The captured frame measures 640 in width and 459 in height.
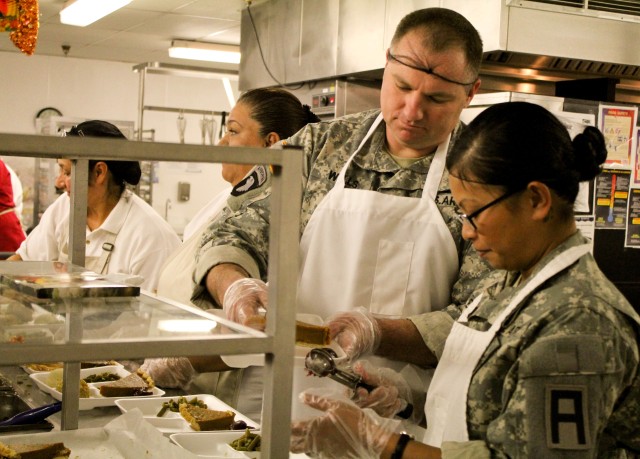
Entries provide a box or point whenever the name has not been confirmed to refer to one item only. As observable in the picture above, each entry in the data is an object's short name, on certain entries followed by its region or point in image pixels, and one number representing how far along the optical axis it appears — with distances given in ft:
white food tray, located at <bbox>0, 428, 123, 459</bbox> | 4.53
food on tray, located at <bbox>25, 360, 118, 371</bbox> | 7.29
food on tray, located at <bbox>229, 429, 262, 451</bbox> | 4.99
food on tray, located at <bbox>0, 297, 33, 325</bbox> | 3.18
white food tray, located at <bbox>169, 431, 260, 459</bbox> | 5.12
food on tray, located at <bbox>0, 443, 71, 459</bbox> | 4.28
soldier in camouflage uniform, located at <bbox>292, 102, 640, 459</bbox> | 4.14
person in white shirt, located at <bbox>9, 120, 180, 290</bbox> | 10.71
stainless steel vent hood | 11.91
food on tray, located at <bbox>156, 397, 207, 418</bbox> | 5.99
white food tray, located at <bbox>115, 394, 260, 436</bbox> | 5.64
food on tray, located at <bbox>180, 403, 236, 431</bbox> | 5.51
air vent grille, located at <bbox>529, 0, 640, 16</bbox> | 12.25
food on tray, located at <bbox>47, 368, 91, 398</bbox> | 6.30
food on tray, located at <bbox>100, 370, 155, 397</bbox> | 6.33
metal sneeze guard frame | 2.86
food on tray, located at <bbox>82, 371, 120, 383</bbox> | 7.06
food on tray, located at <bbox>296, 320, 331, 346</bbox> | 4.78
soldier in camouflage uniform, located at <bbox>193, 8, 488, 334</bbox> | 6.15
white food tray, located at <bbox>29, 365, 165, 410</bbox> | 6.08
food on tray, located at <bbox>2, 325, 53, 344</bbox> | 2.84
